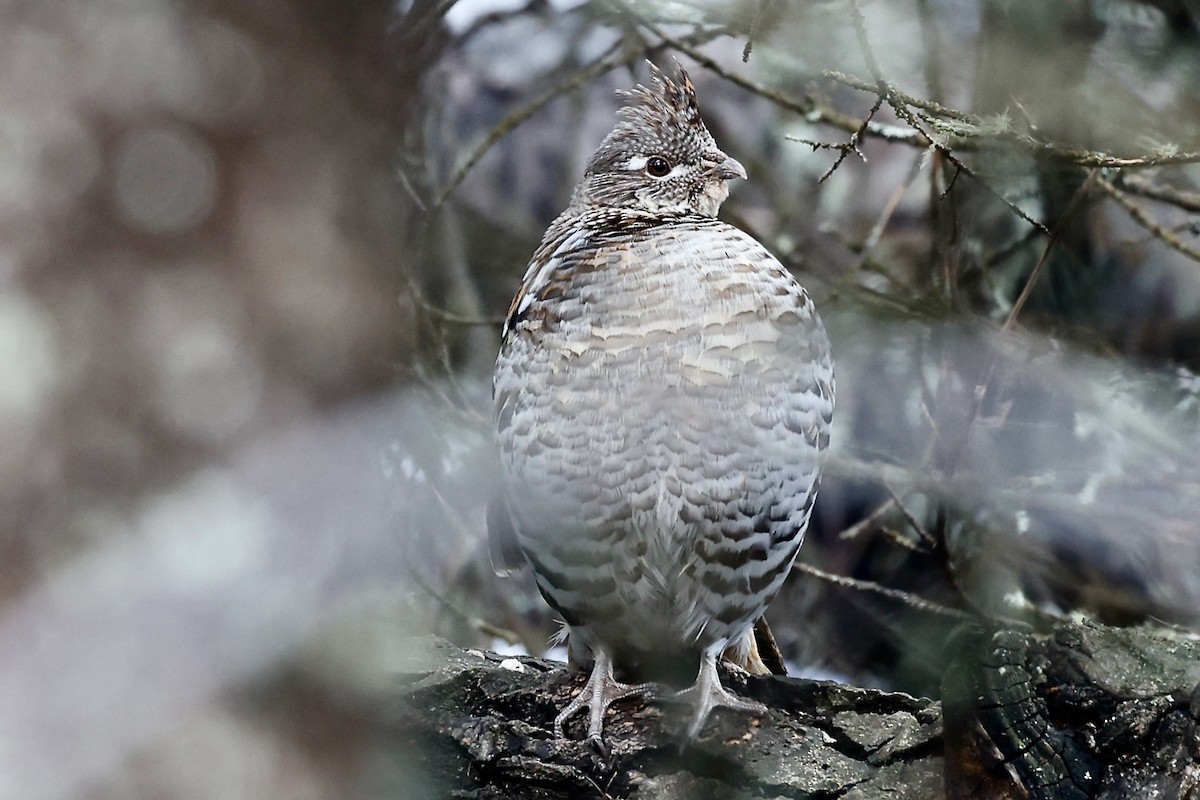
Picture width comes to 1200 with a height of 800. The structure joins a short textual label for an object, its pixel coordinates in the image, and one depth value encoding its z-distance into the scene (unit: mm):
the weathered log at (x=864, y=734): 4207
